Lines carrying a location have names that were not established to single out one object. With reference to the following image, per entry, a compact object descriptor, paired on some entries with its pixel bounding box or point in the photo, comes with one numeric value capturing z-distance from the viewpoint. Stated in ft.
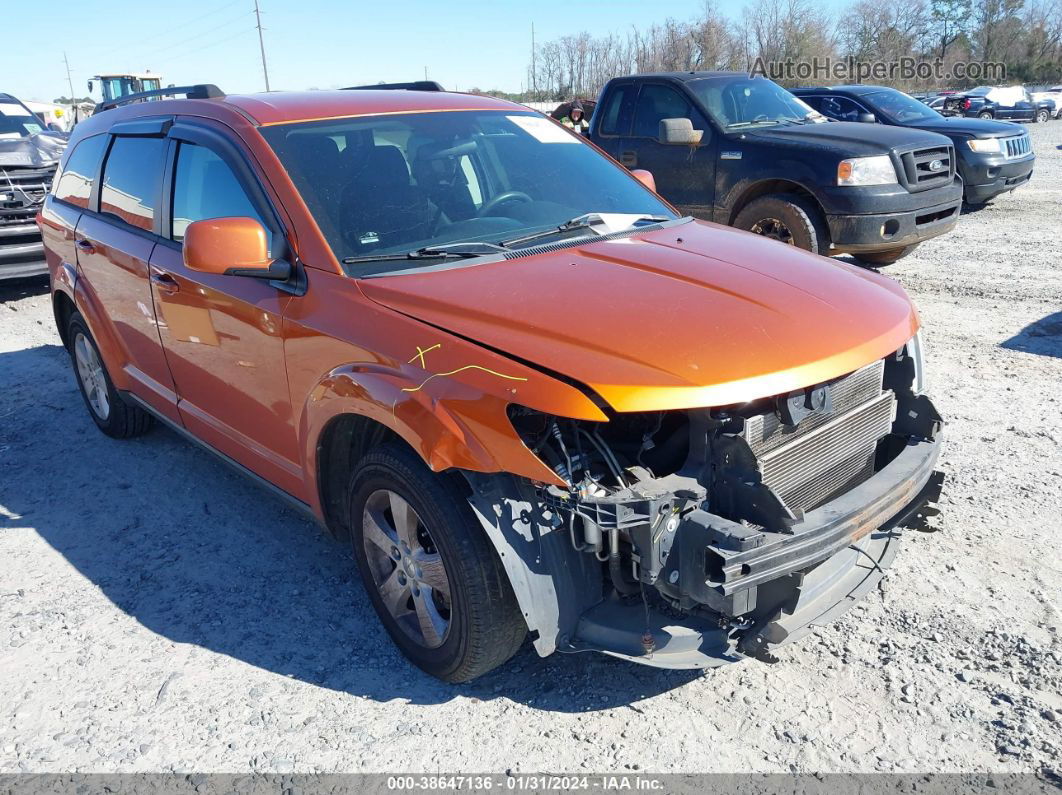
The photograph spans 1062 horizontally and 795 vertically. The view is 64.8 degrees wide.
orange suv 7.73
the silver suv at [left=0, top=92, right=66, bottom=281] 29.01
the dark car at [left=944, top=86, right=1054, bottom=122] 95.47
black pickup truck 24.16
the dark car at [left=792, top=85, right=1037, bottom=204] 35.42
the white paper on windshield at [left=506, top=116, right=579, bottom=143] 13.12
